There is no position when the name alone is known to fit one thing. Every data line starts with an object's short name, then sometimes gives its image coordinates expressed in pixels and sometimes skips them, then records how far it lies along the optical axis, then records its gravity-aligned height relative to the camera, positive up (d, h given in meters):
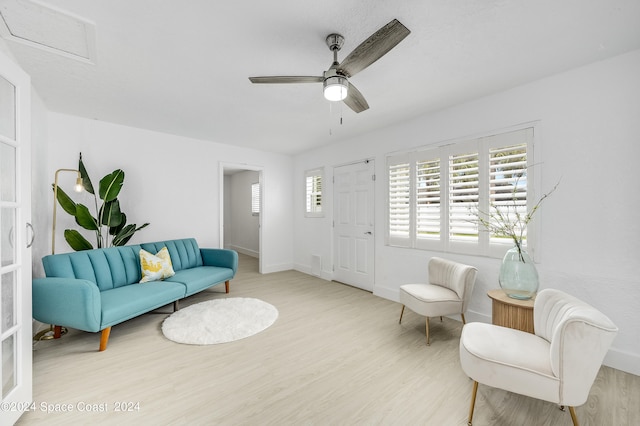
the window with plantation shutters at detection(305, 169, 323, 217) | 5.13 +0.38
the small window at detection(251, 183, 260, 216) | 6.96 +0.33
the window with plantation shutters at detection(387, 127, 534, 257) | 2.62 +0.25
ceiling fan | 1.43 +0.99
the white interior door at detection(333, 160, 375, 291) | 4.14 -0.23
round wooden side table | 2.00 -0.83
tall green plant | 2.95 -0.08
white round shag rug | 2.55 -1.27
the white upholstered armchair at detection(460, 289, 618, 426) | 1.29 -0.85
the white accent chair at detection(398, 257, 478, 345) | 2.50 -0.85
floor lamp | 2.54 -1.28
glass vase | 2.11 -0.54
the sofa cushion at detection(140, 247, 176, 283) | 3.10 -0.72
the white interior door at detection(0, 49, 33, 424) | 1.46 -0.19
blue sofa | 2.20 -0.83
